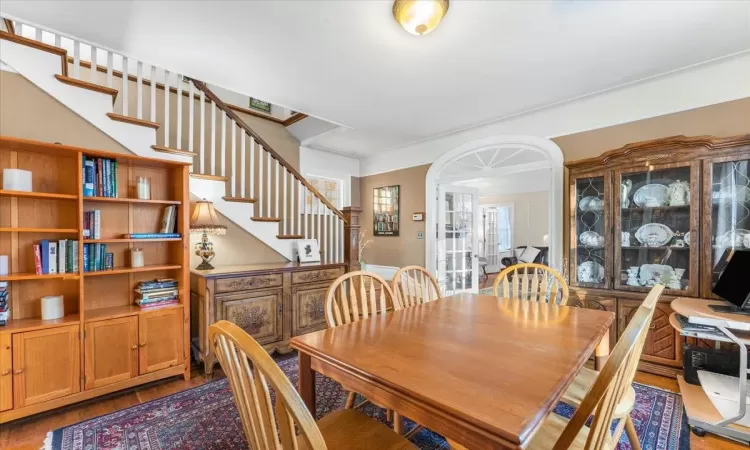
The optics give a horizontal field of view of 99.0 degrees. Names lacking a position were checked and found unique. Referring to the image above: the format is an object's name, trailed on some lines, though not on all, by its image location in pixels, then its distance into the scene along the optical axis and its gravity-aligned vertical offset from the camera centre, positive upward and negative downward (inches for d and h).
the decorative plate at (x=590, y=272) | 120.3 -19.4
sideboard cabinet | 105.6 -28.2
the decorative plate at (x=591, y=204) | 120.6 +6.7
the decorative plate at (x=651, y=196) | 109.7 +8.9
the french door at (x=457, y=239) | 189.5 -10.8
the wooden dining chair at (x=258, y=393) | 26.6 -16.0
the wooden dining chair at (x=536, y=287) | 87.0 -18.9
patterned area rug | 71.6 -49.7
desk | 73.9 -48.0
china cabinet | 98.0 -0.8
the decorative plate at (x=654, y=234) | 110.2 -4.7
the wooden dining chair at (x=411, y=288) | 83.4 -18.4
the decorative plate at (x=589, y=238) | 122.0 -6.6
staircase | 93.5 +33.7
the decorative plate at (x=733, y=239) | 96.5 -5.6
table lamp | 114.1 -1.4
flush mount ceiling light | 72.6 +48.5
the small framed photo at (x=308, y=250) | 138.6 -12.6
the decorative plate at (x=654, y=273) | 109.0 -18.2
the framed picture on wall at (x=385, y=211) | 209.5 +7.3
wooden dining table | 33.0 -19.6
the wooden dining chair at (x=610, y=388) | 27.5 -16.3
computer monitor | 83.7 -17.5
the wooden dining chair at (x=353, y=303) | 66.2 -18.3
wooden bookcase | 79.7 -20.6
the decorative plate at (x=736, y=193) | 96.1 +8.3
